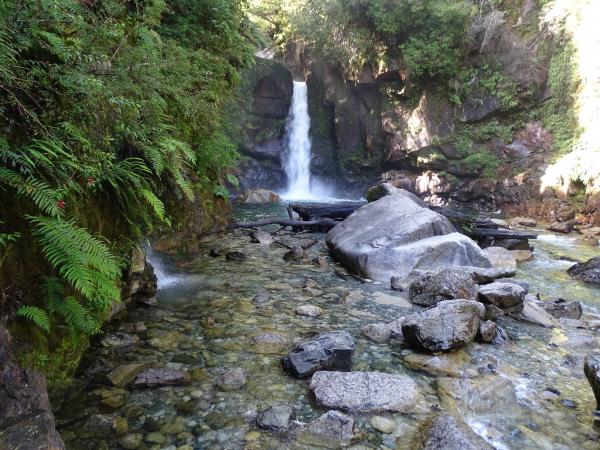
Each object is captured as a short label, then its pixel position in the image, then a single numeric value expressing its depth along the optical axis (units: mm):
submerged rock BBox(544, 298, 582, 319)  5673
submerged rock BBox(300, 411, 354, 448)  2812
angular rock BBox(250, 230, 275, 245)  9766
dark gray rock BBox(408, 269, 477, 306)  5480
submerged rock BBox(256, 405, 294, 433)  2955
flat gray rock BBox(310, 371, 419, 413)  3211
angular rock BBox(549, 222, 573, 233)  13616
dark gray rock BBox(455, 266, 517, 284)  6480
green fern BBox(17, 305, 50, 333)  2582
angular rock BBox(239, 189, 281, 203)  19375
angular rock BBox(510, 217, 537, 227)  14602
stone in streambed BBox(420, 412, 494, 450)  2605
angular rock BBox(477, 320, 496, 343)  4535
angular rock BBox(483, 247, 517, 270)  8539
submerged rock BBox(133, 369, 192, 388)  3395
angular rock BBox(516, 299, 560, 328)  5219
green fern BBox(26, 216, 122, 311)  2602
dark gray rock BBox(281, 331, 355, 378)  3697
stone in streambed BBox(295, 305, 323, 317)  5250
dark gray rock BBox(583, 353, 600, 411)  3209
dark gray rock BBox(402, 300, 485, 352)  4180
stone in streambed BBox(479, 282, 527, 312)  5445
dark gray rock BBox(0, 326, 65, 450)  2107
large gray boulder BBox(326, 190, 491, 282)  7082
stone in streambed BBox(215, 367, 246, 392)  3475
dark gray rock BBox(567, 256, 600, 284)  7719
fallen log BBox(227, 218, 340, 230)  10836
